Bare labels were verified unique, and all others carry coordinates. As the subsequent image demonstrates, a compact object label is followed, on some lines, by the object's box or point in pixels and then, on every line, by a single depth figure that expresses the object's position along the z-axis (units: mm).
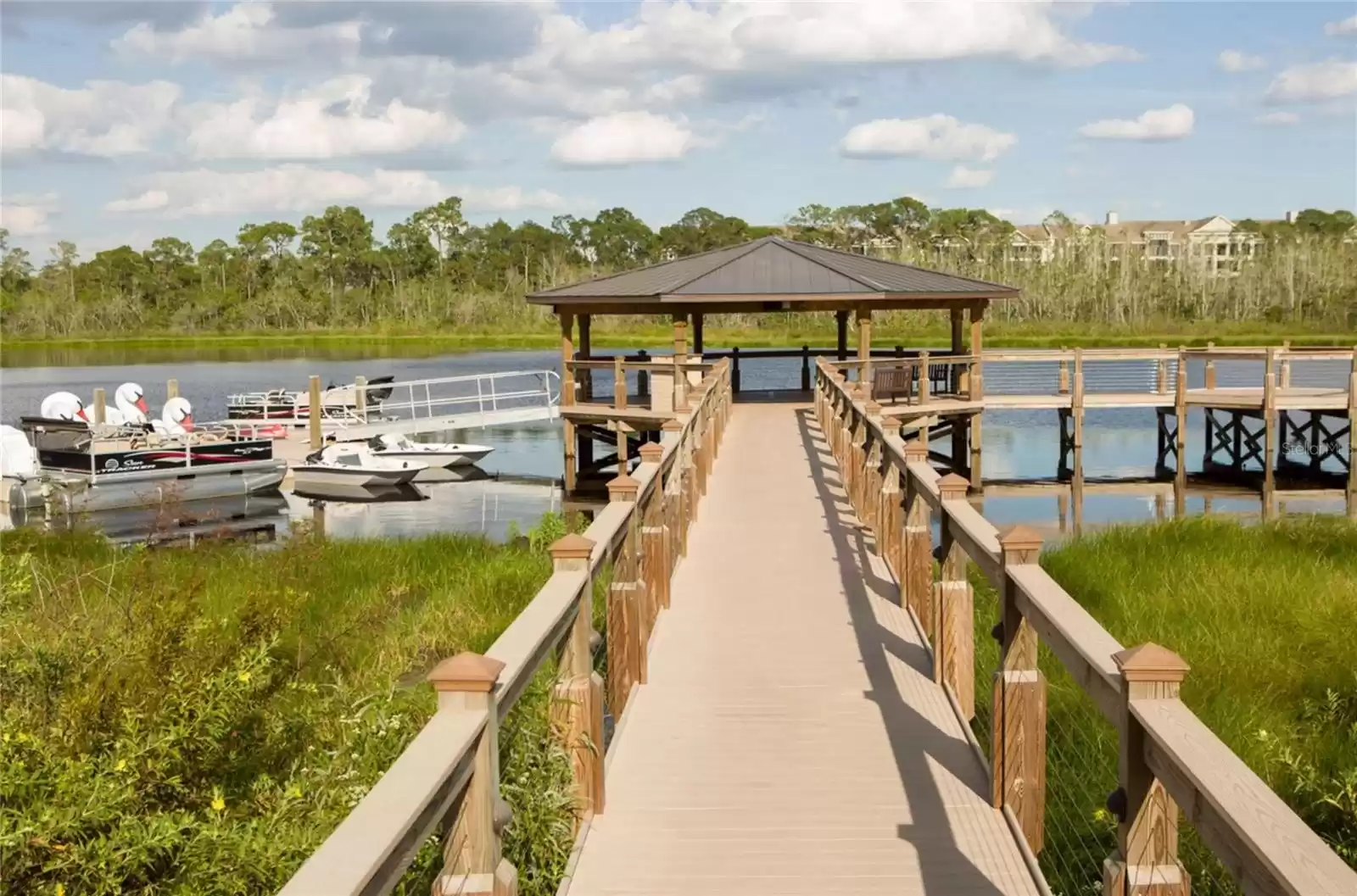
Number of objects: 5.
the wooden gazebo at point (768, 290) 23909
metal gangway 31281
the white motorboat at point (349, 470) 27797
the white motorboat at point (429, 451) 29562
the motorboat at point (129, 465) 24938
